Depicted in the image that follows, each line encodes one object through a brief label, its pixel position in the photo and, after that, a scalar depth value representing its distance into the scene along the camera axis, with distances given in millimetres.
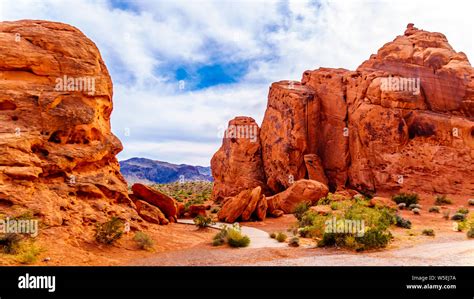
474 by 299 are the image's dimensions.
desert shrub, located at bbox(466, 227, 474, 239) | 13690
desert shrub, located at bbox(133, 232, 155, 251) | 13062
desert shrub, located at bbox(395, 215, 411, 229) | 18281
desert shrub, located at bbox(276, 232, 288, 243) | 15566
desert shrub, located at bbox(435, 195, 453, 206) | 25938
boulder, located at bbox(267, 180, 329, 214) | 27578
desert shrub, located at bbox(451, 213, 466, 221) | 20397
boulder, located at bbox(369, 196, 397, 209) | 23314
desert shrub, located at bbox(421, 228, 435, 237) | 15483
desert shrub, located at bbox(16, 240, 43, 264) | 9102
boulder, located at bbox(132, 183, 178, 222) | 21781
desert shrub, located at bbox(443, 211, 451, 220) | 20819
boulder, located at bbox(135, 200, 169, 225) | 18625
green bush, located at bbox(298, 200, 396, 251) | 11750
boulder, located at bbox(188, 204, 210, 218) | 27062
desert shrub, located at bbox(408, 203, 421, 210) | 24781
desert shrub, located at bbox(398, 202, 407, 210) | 25573
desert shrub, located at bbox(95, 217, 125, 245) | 12375
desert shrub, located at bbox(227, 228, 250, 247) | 14047
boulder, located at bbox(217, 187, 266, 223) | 24500
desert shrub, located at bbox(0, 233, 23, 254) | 9627
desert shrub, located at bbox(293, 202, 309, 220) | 23766
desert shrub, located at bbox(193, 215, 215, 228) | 19641
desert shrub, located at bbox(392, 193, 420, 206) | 26617
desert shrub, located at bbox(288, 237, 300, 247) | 13762
